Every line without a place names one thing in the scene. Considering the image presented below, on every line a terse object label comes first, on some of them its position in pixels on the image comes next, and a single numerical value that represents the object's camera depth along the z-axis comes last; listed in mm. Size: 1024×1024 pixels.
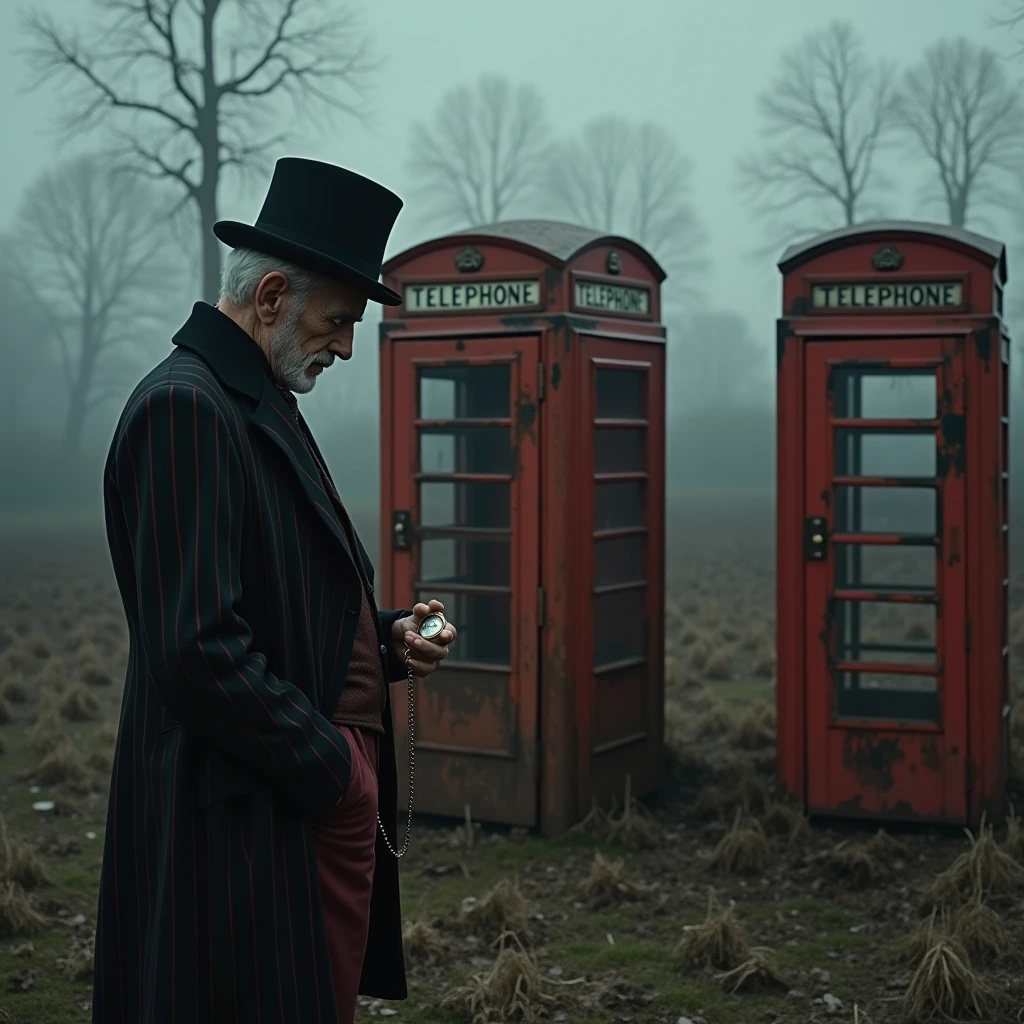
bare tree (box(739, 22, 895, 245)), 25734
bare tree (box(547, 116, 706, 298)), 38844
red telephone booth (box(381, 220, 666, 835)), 6027
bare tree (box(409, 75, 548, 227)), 34312
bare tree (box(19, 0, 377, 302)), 15680
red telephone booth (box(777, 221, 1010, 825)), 5887
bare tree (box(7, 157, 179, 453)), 34219
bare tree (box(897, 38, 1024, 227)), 25469
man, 2336
